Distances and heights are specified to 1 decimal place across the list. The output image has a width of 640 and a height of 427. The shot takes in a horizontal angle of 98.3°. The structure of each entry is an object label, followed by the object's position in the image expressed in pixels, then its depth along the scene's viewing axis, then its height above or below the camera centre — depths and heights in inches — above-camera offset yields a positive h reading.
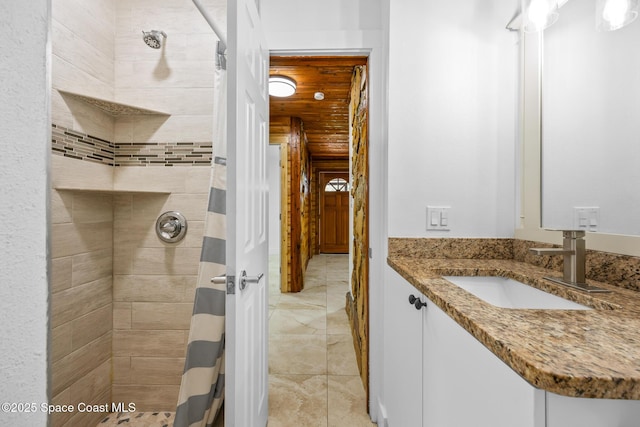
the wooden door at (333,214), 303.3 +0.1
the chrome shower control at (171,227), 62.3 -3.3
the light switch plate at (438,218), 56.9 -0.6
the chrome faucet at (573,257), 35.2 -5.3
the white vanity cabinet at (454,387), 16.2 -14.7
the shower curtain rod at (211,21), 44.2 +32.6
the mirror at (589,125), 34.2 +13.2
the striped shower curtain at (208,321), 51.9 -20.5
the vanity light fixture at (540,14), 45.1 +34.1
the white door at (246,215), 35.4 -0.3
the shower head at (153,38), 57.8 +36.9
